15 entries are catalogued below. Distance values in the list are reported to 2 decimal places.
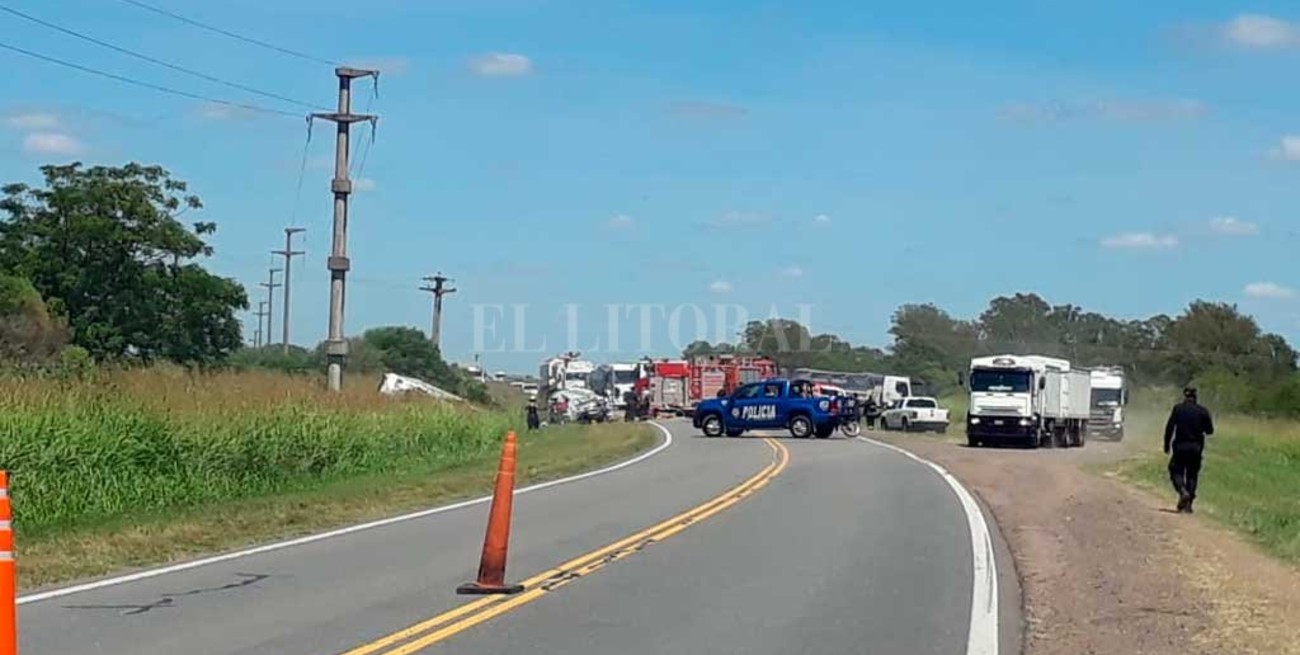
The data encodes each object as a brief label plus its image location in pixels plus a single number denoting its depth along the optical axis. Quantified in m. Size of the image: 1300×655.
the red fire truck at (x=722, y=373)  73.25
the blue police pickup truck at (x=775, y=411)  53.75
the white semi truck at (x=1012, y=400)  51.44
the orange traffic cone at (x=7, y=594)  7.57
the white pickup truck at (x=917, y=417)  69.12
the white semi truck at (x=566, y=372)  89.81
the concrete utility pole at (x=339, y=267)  42.31
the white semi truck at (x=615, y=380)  85.88
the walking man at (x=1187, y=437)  24.08
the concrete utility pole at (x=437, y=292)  95.75
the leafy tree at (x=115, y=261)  47.47
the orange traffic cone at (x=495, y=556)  13.66
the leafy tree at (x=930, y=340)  140.38
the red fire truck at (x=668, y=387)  76.19
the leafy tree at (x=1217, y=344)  103.25
